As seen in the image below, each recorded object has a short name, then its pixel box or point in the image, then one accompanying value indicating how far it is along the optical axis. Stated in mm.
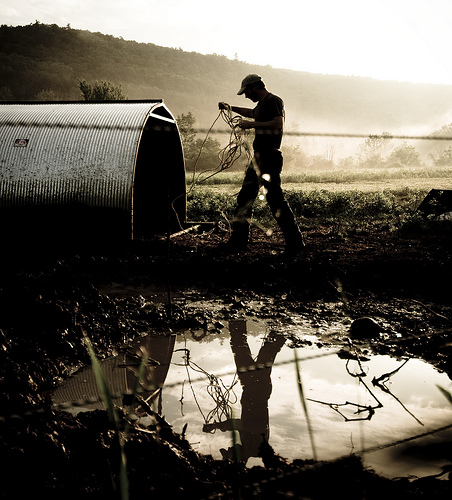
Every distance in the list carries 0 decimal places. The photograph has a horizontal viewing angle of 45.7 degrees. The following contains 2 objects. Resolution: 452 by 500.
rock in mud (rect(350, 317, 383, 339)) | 5007
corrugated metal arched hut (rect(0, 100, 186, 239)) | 8484
